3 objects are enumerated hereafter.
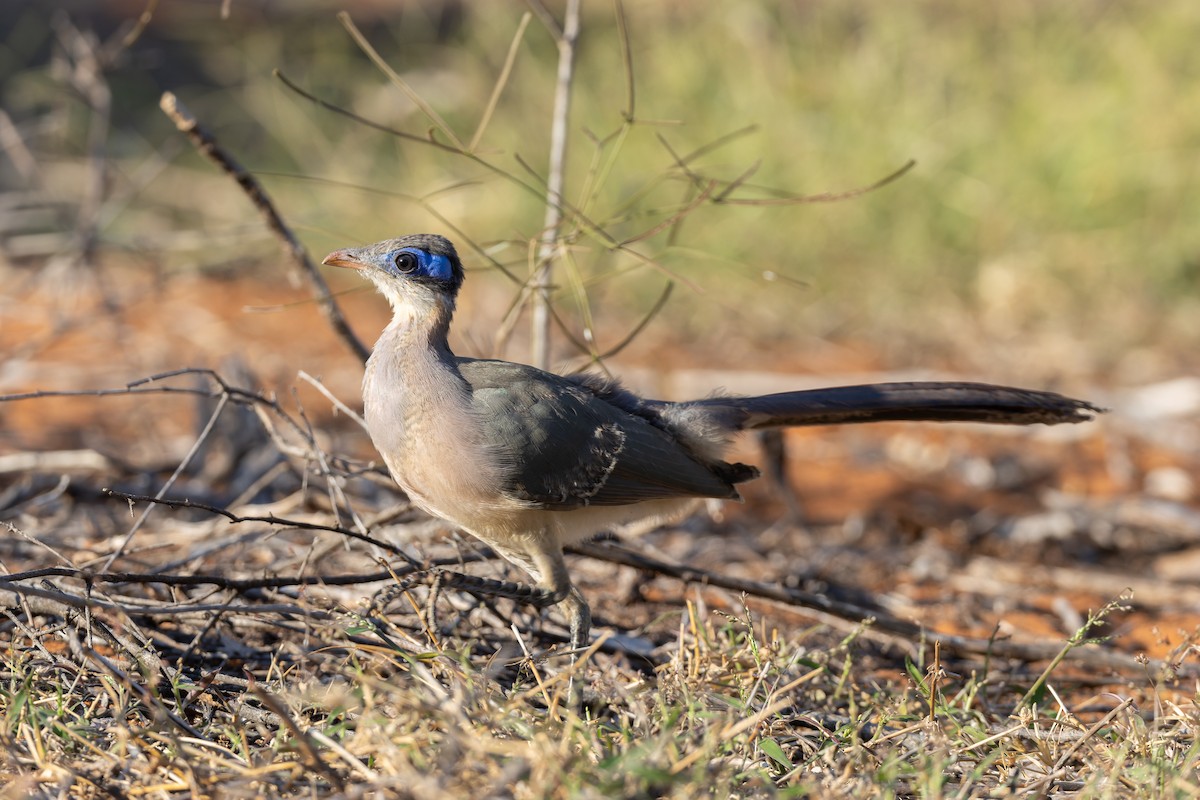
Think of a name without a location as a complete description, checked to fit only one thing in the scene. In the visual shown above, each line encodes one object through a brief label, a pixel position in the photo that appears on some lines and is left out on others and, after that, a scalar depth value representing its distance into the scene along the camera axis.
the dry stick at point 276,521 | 5.89
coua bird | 6.93
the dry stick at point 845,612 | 8.08
